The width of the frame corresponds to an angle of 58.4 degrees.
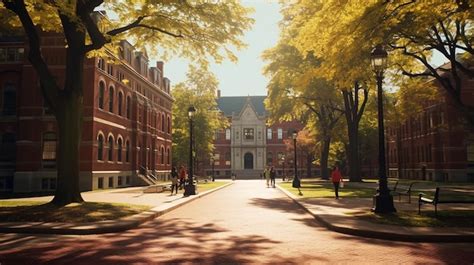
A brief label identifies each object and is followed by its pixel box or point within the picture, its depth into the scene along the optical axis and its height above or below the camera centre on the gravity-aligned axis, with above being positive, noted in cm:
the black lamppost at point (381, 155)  1348 +43
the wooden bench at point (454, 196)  1200 -138
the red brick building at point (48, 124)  3147 +342
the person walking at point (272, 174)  4097 -56
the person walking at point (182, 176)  3028 -54
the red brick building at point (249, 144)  8694 +501
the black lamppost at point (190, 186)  2488 -104
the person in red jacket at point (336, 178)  2103 -49
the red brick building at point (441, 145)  4556 +267
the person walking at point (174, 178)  2648 -60
